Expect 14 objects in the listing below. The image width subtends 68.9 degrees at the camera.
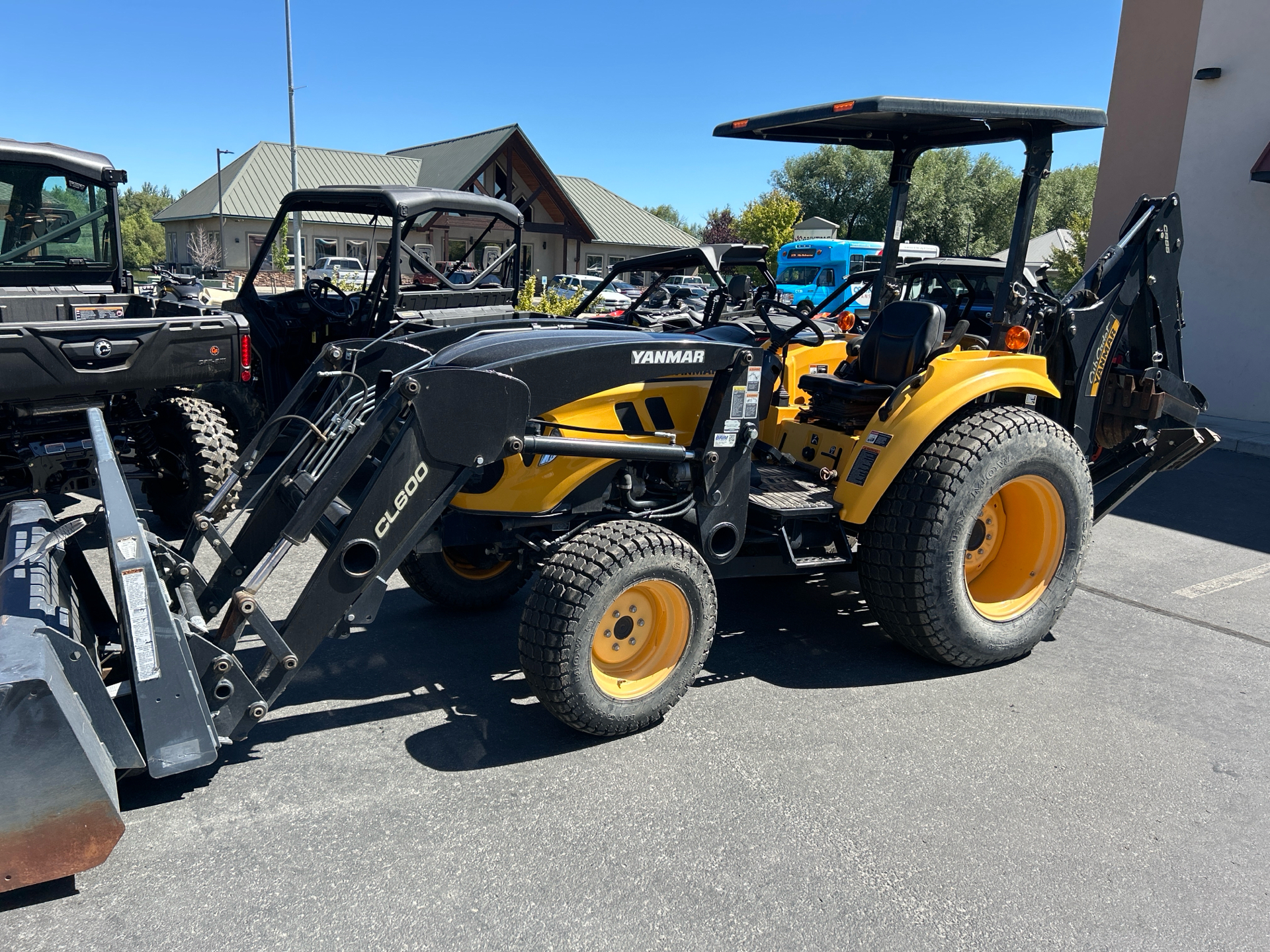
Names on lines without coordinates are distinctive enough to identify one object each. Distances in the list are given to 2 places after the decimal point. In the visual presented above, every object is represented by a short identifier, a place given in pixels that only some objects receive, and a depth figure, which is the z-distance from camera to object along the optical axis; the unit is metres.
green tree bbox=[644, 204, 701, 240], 95.94
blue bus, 22.06
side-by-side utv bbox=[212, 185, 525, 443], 7.18
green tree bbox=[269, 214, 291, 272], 30.69
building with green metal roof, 32.56
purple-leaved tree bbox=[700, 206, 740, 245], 58.41
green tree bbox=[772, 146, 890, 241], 47.84
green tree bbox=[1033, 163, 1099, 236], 51.09
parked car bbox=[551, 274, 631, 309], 25.68
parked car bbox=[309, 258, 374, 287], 27.51
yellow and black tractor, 2.67
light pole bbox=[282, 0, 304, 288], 20.11
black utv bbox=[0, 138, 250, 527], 5.13
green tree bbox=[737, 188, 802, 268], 36.31
